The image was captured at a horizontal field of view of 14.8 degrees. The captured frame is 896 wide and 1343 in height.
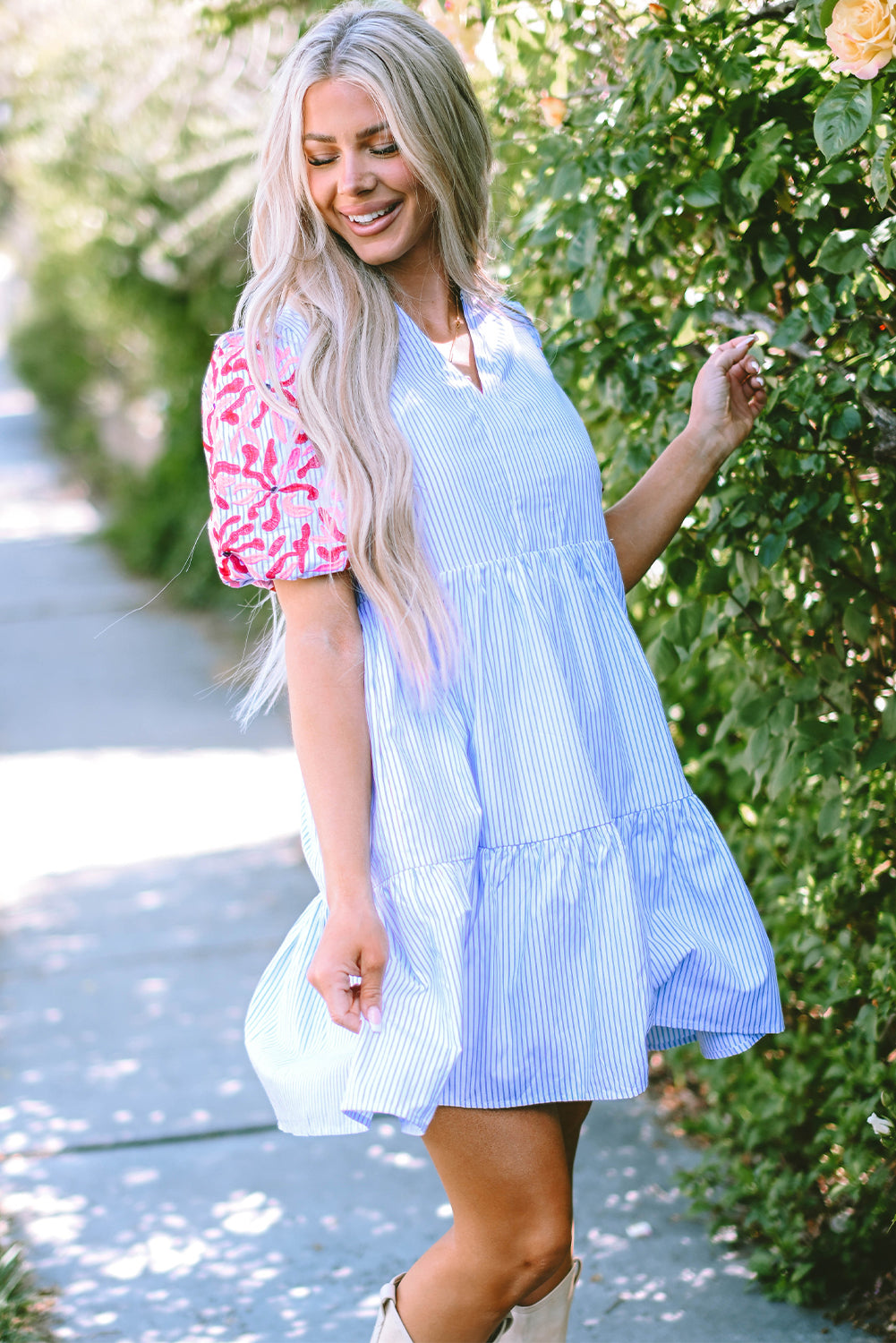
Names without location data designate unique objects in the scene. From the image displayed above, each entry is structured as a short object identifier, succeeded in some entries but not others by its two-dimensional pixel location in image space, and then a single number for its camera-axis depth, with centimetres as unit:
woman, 332
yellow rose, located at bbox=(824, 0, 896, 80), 329
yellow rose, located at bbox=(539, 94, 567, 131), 396
